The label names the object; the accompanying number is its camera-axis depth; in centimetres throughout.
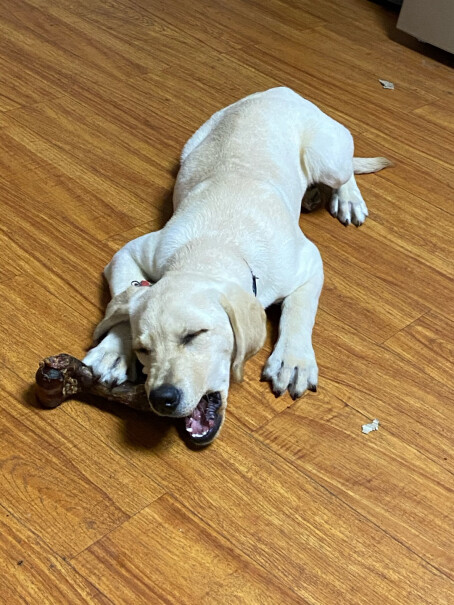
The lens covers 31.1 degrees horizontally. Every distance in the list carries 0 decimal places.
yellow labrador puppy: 190
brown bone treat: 200
